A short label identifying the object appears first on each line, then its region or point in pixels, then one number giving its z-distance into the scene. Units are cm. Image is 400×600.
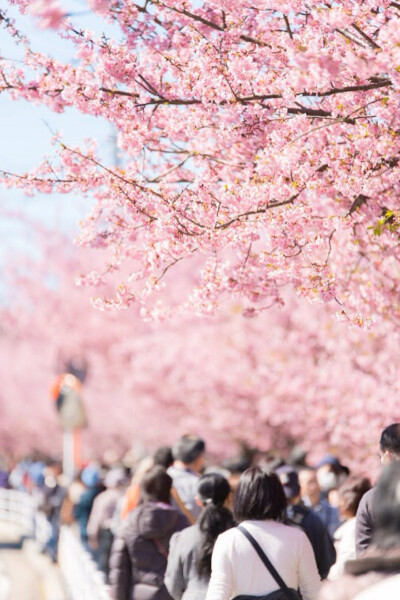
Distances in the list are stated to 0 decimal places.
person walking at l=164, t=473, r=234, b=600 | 1172
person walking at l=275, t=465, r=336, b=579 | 1302
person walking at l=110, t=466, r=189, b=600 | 1398
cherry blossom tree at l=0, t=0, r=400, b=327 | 1291
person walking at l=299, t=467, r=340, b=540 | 1722
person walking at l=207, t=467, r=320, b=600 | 948
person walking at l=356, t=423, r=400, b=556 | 1098
